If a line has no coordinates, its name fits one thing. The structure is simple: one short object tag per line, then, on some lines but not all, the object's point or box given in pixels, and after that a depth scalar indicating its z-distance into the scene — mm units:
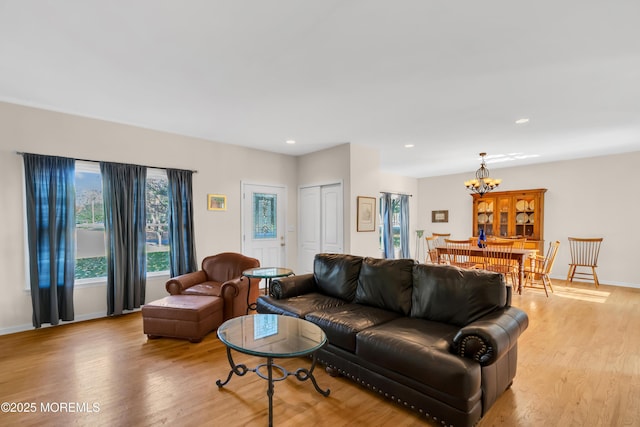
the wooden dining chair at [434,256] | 5898
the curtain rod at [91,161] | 3455
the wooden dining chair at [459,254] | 5393
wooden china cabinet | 6676
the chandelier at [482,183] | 5648
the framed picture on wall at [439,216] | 8315
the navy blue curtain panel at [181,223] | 4523
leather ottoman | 3250
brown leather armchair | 3723
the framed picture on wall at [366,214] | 5156
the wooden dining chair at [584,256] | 5977
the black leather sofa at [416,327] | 1882
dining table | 4824
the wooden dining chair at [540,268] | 5195
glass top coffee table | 1886
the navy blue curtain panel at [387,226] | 7758
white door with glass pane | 5410
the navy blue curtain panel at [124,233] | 3992
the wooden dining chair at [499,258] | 5000
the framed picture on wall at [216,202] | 4953
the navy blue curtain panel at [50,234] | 3484
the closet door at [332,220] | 5212
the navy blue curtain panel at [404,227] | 8242
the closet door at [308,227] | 5648
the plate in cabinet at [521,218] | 6926
